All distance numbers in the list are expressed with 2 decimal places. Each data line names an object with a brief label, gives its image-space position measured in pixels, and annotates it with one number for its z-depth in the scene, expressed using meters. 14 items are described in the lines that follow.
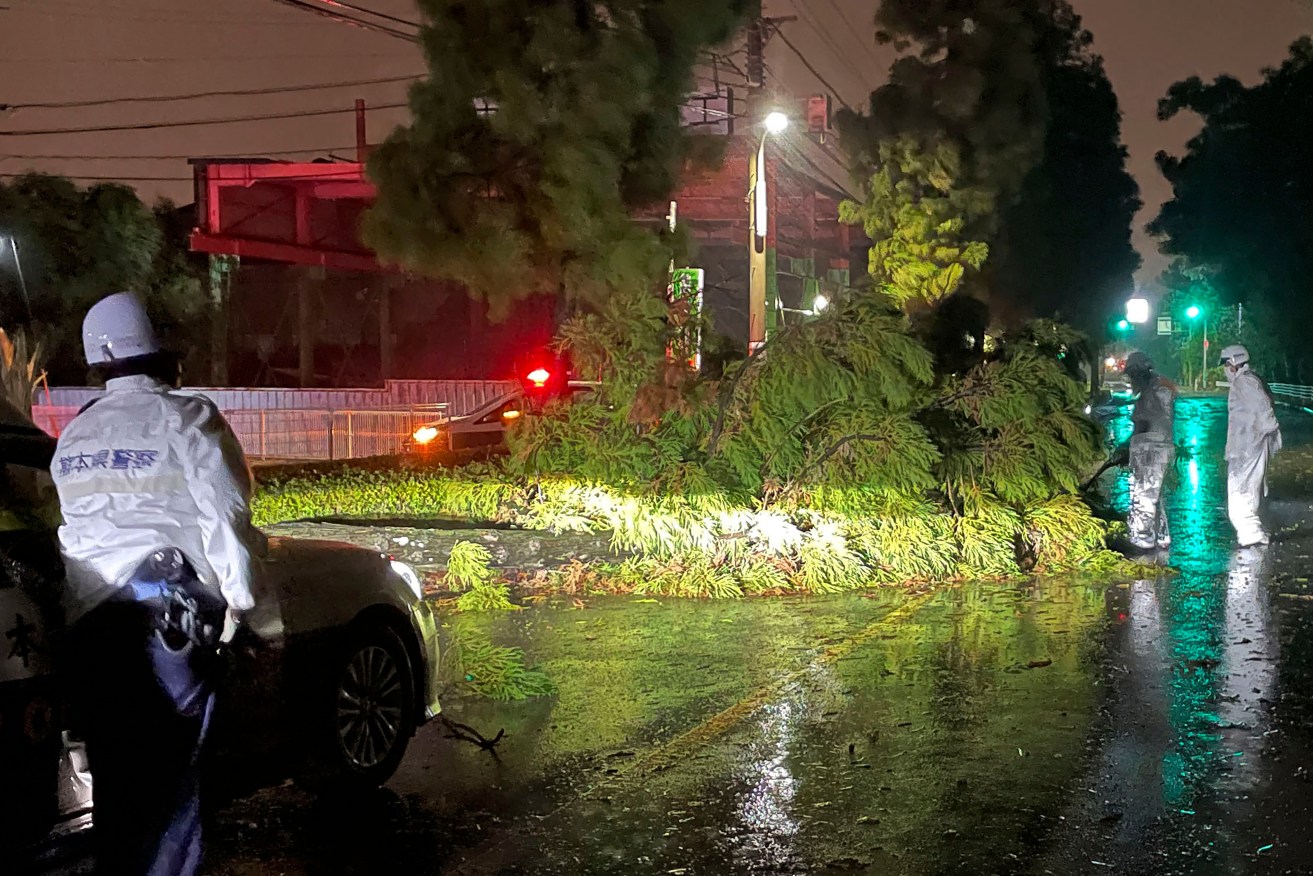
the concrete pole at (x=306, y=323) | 37.41
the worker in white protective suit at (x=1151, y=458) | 11.69
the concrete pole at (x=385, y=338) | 37.91
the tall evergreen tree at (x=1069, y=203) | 46.59
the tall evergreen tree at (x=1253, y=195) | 50.62
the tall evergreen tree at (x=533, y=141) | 18.77
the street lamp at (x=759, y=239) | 18.67
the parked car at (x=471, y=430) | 19.42
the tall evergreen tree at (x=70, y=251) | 33.16
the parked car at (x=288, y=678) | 3.72
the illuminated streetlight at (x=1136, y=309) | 46.72
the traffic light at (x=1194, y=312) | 52.76
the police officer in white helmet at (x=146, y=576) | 3.47
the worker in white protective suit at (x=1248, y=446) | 11.80
